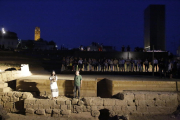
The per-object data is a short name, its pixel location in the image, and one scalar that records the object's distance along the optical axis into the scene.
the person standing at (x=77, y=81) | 11.07
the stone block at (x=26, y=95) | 11.30
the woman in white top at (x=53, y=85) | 10.84
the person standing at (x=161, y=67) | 15.55
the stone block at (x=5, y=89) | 11.61
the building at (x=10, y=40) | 73.78
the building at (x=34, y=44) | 81.44
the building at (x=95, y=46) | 29.99
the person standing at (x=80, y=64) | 18.33
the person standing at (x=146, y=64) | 18.10
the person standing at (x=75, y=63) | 18.42
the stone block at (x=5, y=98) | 11.60
